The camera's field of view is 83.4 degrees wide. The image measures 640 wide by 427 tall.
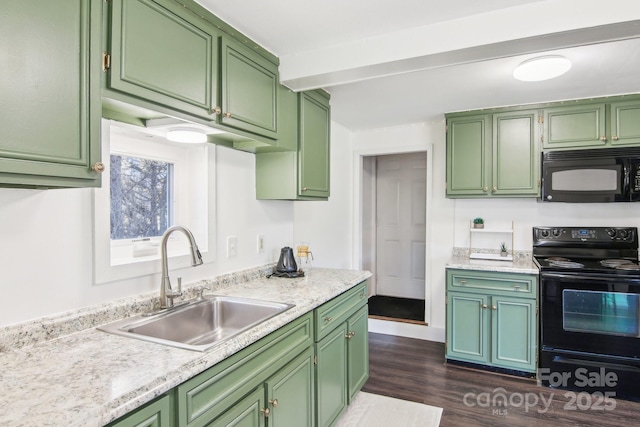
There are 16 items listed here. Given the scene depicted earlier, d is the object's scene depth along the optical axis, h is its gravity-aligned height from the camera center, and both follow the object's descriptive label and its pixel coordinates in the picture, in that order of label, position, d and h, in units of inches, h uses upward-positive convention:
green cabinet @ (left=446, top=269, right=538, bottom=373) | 108.7 -33.1
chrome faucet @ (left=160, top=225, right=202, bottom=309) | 63.8 -9.0
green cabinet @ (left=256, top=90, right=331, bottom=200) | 92.0 +14.0
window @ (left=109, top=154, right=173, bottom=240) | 66.2 +3.4
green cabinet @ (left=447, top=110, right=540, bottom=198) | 117.7 +20.1
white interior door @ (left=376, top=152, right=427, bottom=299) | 185.5 -5.4
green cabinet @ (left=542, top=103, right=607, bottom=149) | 110.4 +27.7
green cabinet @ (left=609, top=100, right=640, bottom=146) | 107.3 +27.6
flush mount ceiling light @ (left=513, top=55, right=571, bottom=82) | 79.4 +33.5
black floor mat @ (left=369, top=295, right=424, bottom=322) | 160.2 -45.0
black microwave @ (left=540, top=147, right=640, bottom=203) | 109.2 +12.1
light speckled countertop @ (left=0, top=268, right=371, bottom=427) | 32.9 -17.8
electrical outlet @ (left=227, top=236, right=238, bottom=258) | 85.6 -7.9
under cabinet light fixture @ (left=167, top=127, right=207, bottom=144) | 67.9 +15.5
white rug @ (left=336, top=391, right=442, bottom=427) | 89.0 -51.7
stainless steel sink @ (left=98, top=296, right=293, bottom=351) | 58.8 -19.3
